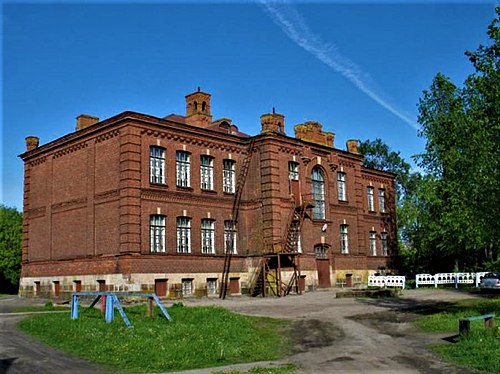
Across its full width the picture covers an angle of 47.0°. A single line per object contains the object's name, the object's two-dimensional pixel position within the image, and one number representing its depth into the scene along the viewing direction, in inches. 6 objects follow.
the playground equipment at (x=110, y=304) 646.0
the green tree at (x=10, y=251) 1905.8
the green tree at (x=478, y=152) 748.0
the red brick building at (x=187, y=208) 1179.3
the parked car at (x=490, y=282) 1283.2
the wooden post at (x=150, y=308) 721.9
